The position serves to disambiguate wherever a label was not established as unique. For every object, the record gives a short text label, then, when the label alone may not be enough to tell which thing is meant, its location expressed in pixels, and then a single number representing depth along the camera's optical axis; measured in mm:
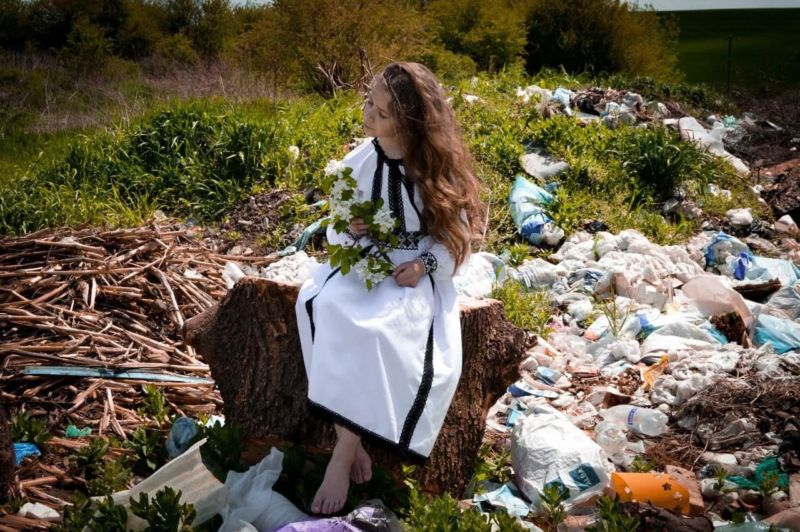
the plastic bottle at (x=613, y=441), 3823
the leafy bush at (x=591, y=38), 13469
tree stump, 3355
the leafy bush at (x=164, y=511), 2748
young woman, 2920
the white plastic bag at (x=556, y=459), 3318
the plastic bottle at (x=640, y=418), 4074
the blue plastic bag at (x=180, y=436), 3519
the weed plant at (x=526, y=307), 5199
